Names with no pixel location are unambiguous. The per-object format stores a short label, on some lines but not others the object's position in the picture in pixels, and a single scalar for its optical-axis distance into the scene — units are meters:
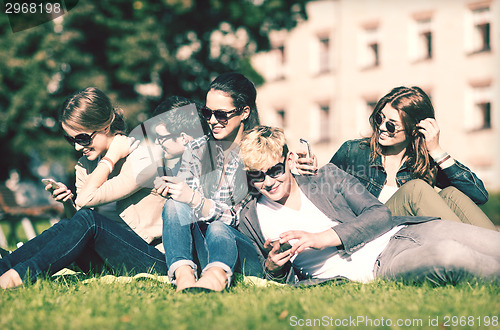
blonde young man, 3.94
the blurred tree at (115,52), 17.08
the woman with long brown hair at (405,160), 4.75
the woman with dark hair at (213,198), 3.98
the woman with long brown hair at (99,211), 4.15
